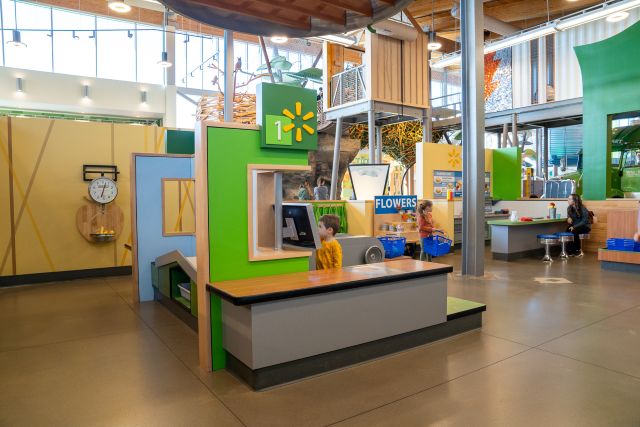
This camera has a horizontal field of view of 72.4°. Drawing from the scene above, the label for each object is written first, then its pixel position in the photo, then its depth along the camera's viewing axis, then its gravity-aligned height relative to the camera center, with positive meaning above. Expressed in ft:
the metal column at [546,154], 58.39 +6.67
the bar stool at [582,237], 33.61 -2.65
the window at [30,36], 46.58 +19.02
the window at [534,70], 56.44 +17.16
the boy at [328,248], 15.64 -1.56
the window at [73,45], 50.14 +19.01
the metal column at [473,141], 25.52 +3.70
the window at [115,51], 53.11 +19.24
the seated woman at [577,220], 33.50 -1.31
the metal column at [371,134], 41.42 +6.65
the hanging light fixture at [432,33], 53.75 +21.36
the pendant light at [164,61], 49.78 +16.54
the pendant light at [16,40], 40.78 +15.67
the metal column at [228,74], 23.73 +7.30
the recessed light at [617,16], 31.42 +13.72
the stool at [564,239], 31.94 -2.67
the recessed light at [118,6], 34.71 +15.99
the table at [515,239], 31.99 -2.64
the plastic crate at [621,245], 26.53 -2.59
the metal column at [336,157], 46.91 +5.19
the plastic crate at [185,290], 17.26 -3.40
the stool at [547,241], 31.27 -2.72
